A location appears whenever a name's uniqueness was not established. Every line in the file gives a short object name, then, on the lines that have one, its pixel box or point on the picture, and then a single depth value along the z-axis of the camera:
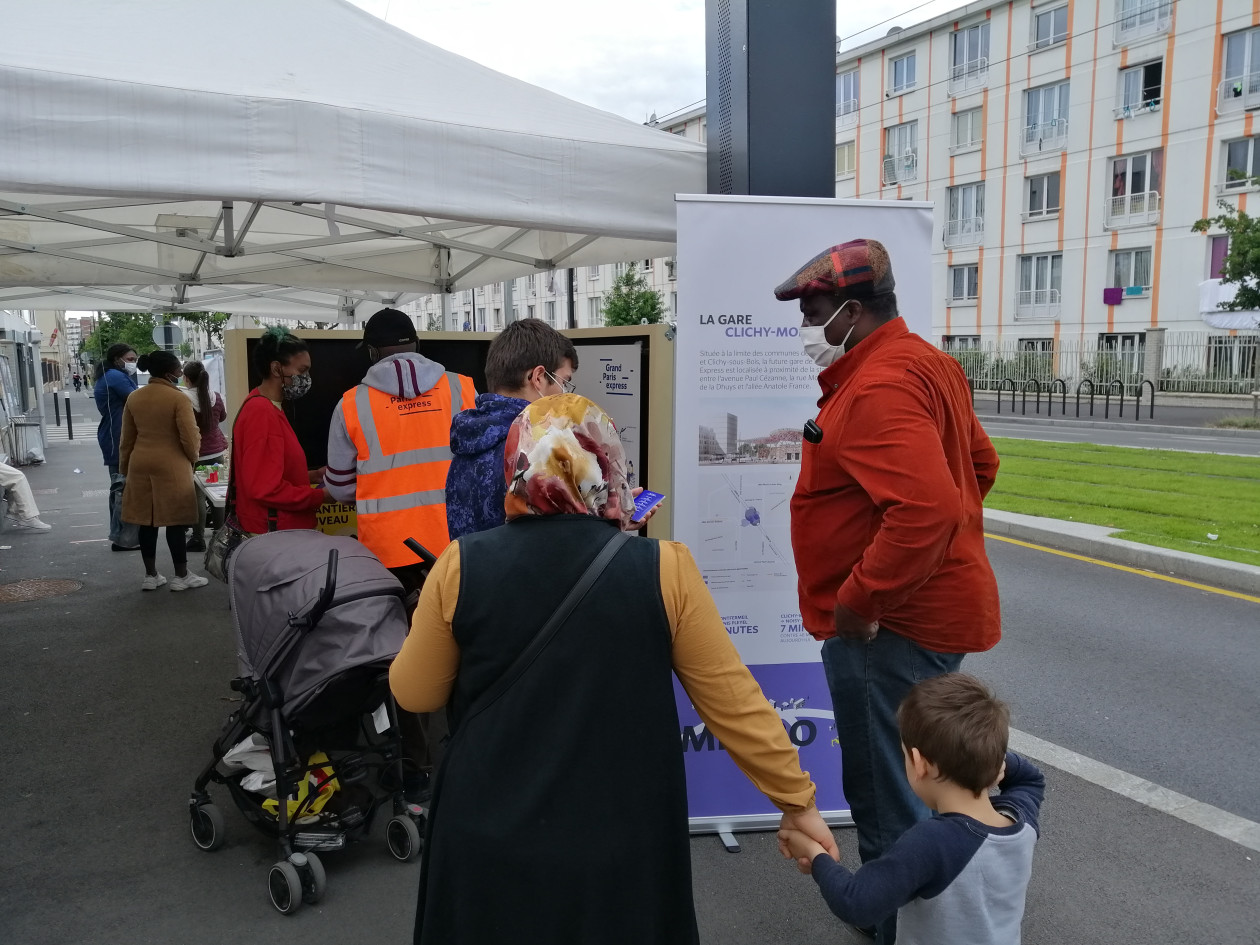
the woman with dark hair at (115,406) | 9.07
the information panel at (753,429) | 3.53
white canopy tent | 2.99
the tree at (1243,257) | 21.88
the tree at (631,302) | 40.41
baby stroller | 3.31
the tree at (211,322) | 35.09
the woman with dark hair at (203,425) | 9.00
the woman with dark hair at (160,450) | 7.19
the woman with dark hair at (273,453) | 4.52
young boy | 1.86
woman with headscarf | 1.71
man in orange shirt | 2.28
